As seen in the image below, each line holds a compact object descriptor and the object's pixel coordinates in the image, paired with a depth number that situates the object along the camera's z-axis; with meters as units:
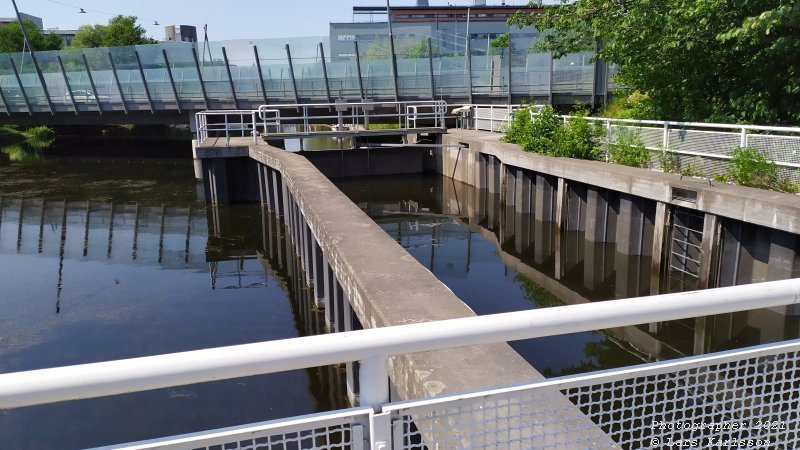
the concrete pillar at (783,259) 9.66
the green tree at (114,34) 78.81
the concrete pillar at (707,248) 11.16
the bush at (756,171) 11.20
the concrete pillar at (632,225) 13.64
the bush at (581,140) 16.77
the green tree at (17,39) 73.12
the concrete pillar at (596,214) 14.84
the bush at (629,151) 14.77
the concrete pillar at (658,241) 12.50
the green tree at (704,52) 13.11
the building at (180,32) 108.62
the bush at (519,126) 20.17
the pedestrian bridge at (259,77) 33.25
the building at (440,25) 34.00
